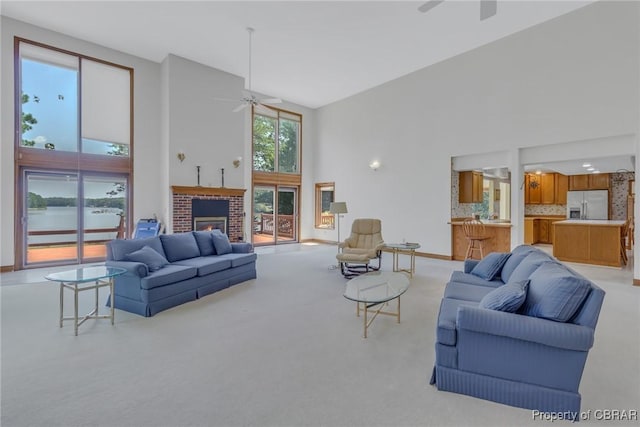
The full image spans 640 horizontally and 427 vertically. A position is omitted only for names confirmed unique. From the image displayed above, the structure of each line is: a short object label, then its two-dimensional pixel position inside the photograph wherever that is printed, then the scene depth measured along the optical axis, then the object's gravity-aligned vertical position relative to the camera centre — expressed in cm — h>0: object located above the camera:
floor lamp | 682 +9
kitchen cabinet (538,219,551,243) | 931 -54
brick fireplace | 702 +13
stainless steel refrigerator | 809 +25
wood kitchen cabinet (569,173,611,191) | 810 +86
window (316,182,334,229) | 999 +28
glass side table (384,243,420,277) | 537 -63
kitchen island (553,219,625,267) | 598 -58
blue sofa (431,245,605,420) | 183 -81
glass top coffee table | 293 -81
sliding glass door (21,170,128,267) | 595 -8
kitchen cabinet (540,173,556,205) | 909 +74
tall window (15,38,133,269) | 580 +115
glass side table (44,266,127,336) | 303 -67
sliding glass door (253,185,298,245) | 931 -9
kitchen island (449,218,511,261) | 634 -54
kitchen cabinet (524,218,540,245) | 905 -51
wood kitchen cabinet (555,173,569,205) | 887 +73
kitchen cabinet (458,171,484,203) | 712 +60
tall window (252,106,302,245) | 919 +111
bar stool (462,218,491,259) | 625 -41
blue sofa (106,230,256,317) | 350 -72
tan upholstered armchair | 542 -61
